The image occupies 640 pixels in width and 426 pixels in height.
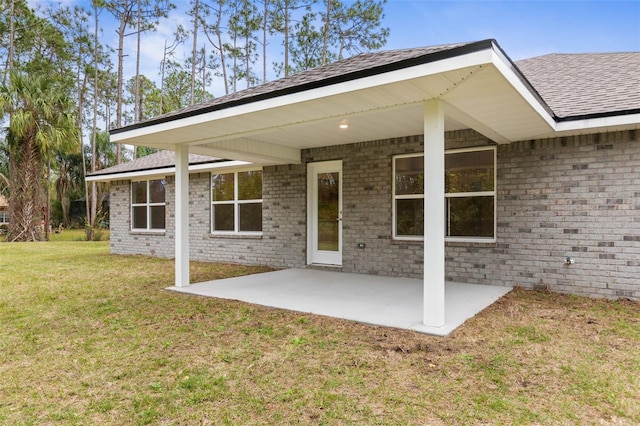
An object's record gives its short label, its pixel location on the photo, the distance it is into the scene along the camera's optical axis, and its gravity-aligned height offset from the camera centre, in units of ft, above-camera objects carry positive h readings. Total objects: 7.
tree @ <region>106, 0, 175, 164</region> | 74.84 +37.30
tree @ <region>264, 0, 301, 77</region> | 70.94 +34.12
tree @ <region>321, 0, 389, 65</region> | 66.18 +31.10
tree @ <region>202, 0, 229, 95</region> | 74.59 +34.80
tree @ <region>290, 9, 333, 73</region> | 70.95 +29.72
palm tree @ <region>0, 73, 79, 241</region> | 53.31 +10.48
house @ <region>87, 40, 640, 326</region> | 14.15 +2.70
